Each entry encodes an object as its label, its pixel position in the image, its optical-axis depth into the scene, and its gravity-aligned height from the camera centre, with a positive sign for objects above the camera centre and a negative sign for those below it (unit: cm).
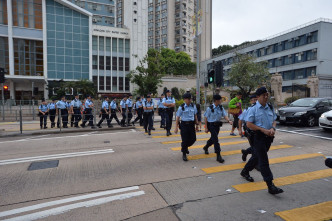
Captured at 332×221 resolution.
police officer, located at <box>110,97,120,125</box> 1341 -52
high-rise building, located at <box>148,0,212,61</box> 7738 +2377
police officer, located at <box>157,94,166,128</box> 1232 -74
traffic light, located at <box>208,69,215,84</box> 1418 +134
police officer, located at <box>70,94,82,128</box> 1337 -71
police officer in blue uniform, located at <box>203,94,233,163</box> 632 -54
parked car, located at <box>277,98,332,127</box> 1220 -65
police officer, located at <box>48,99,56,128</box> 1360 -78
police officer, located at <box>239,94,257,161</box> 480 -78
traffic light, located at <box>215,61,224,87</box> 1366 +146
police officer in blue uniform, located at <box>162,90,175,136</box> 1059 -40
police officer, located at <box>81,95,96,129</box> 1333 -69
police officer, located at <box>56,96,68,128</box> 1312 -70
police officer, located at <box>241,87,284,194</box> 411 -52
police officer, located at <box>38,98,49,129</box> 1340 -82
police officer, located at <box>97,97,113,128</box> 1320 -74
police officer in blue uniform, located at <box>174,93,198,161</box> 635 -68
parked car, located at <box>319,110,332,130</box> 1028 -96
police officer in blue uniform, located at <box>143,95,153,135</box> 1113 -51
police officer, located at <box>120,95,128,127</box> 1368 -58
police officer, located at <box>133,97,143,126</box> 1380 -59
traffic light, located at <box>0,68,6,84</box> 1335 +126
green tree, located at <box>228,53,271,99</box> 2978 +311
